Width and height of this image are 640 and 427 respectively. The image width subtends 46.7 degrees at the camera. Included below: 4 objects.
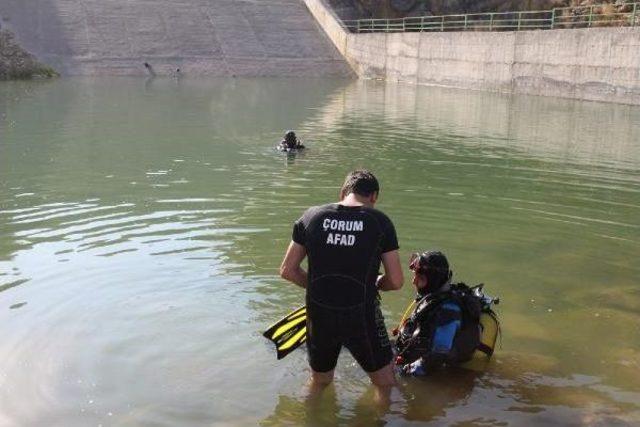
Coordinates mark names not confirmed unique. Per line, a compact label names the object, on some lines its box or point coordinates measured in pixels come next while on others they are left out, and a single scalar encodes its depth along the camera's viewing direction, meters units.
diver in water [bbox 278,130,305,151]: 15.28
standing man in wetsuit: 4.44
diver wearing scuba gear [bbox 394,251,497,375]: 5.18
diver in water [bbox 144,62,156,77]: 38.85
